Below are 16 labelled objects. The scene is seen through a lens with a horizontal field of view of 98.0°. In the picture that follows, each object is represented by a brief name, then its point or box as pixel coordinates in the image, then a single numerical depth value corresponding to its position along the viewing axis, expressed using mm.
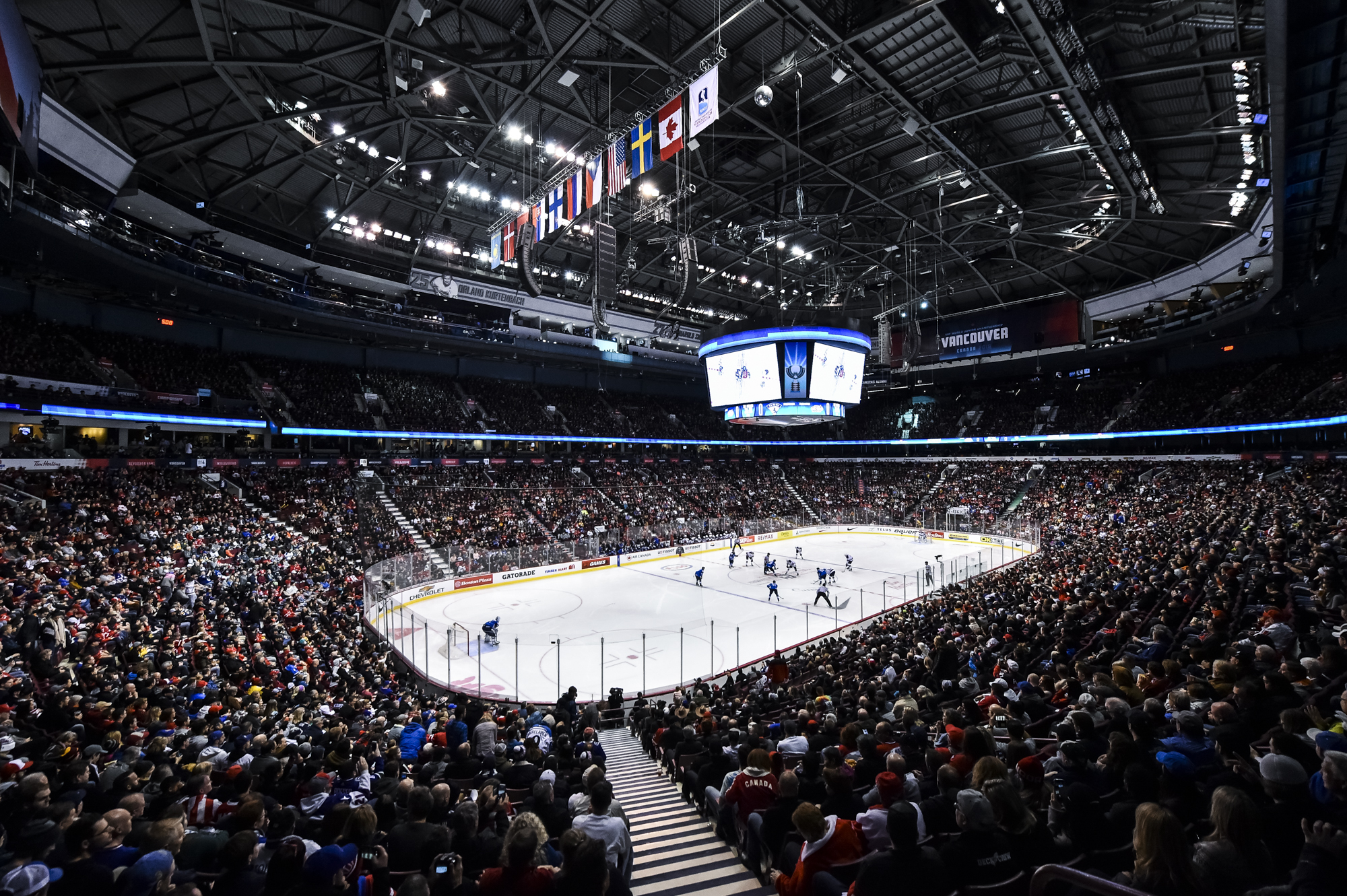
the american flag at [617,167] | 14500
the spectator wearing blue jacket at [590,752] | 7318
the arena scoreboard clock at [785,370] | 21766
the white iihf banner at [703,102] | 11406
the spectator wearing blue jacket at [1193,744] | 3768
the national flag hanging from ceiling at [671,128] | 12414
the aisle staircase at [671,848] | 4977
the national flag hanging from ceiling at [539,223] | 16953
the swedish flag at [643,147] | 13359
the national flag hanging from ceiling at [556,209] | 16250
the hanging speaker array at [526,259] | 17250
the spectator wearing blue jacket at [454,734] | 7496
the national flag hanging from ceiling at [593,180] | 14828
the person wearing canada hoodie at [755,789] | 4879
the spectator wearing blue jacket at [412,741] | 7512
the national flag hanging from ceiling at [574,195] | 15539
